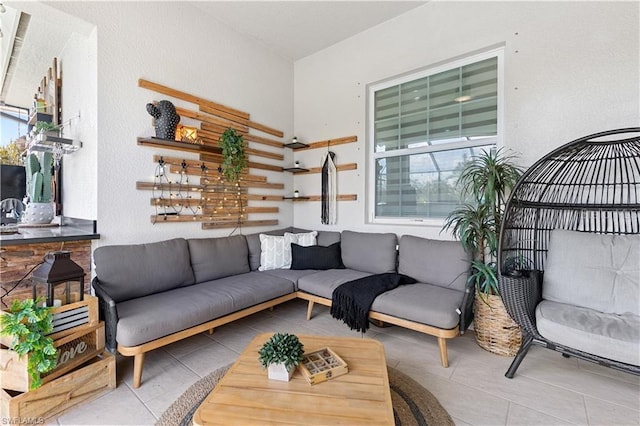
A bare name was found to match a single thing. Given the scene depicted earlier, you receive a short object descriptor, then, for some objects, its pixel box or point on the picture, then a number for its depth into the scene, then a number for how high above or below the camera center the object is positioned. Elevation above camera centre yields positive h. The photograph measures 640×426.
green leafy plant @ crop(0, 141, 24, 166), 3.37 +0.64
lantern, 1.70 -0.41
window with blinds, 2.79 +0.80
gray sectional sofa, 1.92 -0.67
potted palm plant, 2.21 -0.28
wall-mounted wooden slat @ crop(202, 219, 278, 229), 3.17 -0.18
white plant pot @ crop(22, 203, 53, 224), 2.59 -0.04
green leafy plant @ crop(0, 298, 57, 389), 1.46 -0.65
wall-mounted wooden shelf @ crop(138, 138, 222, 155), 2.60 +0.60
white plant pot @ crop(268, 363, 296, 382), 1.36 -0.76
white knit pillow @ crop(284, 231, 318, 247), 3.36 -0.35
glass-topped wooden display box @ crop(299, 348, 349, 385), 1.36 -0.77
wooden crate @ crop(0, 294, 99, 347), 1.64 -0.65
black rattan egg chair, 1.94 +0.00
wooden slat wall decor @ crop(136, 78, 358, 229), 2.79 +0.37
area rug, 1.55 -1.12
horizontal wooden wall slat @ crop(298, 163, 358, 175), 3.56 +0.52
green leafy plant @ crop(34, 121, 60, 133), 2.61 +0.73
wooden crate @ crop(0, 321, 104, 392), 1.48 -0.83
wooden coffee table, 1.12 -0.80
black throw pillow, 3.16 -0.54
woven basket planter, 2.20 -0.92
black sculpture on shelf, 2.60 +0.81
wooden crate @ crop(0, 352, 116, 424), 1.45 -1.00
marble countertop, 1.94 -0.19
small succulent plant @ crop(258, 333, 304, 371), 1.37 -0.69
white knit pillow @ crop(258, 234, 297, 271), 3.18 -0.49
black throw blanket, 2.34 -0.73
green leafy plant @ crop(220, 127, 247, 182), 3.08 +0.59
